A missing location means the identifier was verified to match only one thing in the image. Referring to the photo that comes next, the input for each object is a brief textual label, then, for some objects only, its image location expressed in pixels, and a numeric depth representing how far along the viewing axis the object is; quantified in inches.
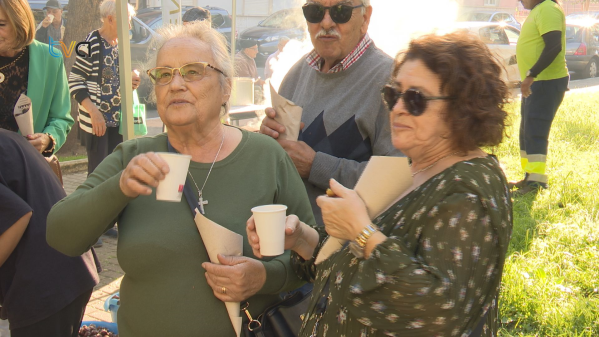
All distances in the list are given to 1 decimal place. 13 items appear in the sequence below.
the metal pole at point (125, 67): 135.3
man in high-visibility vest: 246.5
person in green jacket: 125.5
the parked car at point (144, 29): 517.2
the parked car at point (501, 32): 621.5
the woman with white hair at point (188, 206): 82.6
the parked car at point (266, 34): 651.5
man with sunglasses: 103.7
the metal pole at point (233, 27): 302.0
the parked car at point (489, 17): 815.0
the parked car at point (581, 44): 727.7
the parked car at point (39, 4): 652.9
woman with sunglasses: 61.4
